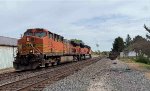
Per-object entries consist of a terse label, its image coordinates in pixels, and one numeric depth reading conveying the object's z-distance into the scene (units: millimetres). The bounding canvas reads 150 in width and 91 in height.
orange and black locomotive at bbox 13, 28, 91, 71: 13102
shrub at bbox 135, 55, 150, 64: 29108
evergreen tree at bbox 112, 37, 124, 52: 62572
